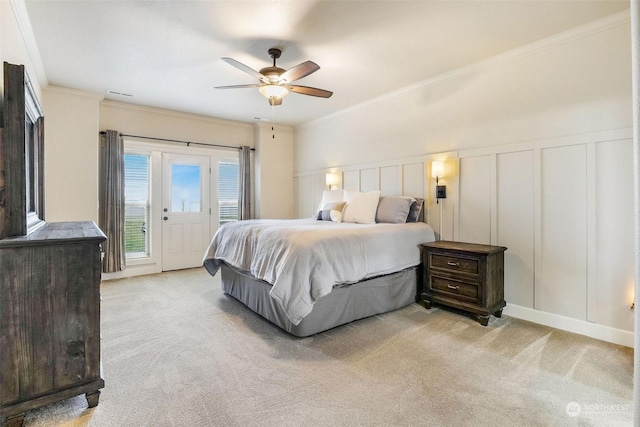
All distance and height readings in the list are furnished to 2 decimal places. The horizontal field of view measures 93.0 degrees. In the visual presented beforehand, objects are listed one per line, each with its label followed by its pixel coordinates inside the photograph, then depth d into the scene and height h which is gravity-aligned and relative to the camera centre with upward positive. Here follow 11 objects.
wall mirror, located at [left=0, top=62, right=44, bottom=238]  1.74 +0.35
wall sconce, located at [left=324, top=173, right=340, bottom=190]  5.31 +0.55
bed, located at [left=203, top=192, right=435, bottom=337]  2.53 -0.51
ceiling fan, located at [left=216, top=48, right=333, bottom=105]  2.76 +1.31
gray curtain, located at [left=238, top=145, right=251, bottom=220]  6.02 +0.53
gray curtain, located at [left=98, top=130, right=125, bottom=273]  4.63 +0.17
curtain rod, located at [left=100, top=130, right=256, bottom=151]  4.85 +1.25
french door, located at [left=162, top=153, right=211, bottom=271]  5.33 +0.03
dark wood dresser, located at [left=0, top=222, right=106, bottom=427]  1.55 -0.59
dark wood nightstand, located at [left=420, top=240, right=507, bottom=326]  2.95 -0.69
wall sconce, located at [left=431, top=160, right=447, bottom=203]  3.70 +0.45
